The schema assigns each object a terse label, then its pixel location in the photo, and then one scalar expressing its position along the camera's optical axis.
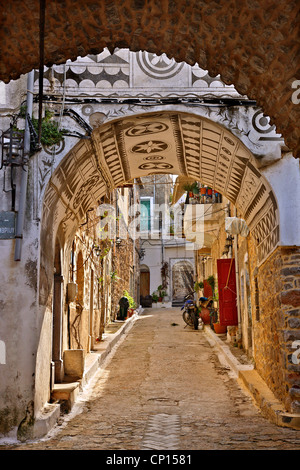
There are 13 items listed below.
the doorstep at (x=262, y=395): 6.36
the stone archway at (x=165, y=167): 7.45
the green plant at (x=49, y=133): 7.19
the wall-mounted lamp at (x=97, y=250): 13.85
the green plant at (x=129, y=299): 23.13
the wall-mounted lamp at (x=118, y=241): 19.58
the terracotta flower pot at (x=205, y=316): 18.55
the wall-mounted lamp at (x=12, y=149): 6.77
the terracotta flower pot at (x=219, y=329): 16.14
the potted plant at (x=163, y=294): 36.03
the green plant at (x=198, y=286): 22.04
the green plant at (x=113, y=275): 19.15
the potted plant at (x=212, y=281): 18.85
